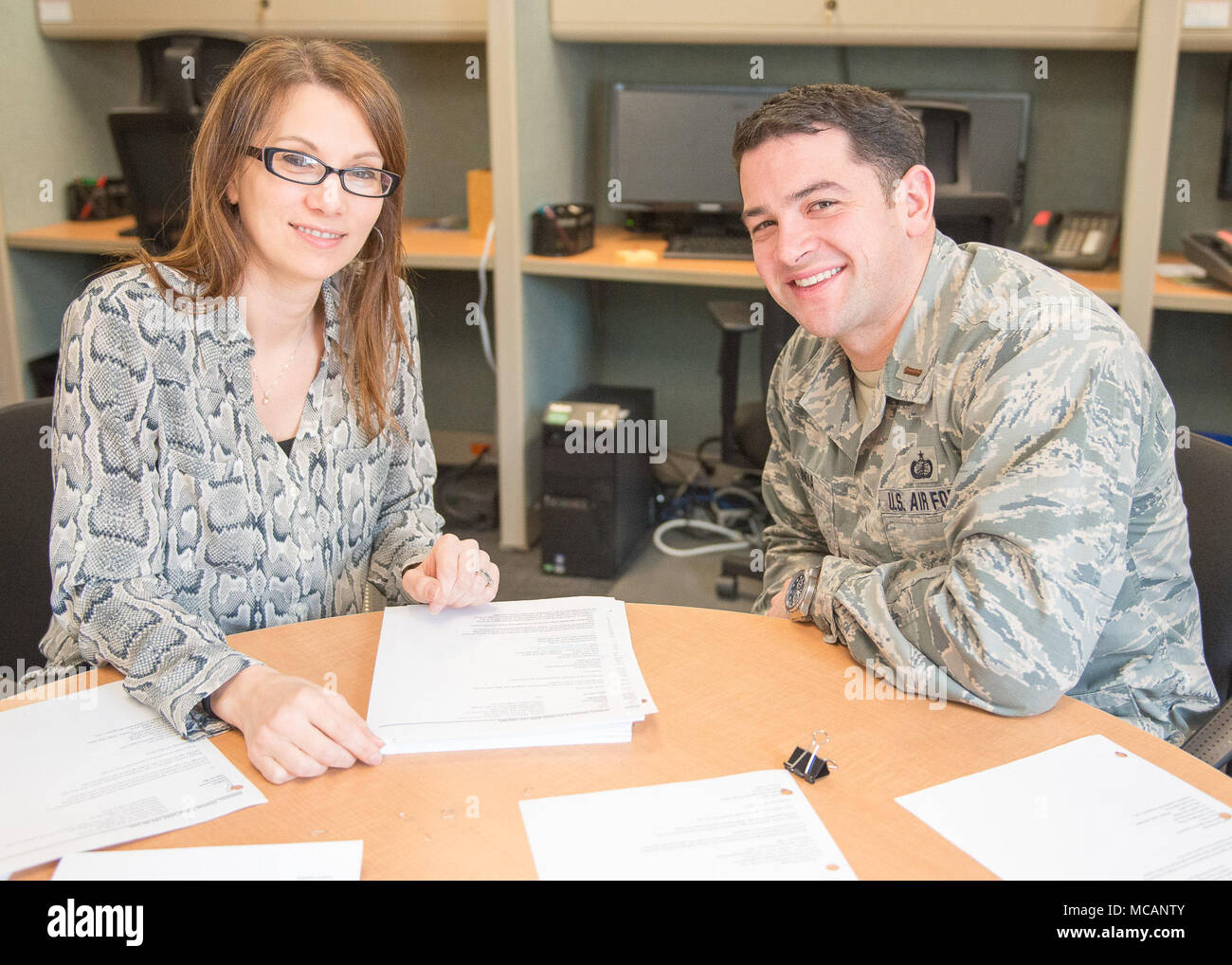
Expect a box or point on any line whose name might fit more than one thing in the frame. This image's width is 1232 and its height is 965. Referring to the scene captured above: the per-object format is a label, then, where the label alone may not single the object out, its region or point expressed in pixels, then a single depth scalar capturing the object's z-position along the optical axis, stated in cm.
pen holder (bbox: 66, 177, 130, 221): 336
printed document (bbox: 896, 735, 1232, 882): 82
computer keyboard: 289
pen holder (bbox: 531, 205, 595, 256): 288
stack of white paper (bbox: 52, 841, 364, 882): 81
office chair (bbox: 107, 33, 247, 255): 278
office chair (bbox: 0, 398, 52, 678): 137
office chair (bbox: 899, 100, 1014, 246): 246
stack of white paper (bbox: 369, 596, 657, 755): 99
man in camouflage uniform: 105
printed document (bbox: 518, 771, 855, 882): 82
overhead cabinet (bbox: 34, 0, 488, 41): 295
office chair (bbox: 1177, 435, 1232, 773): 130
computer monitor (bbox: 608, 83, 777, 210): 308
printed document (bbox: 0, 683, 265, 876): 85
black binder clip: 93
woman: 113
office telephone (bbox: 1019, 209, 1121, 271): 277
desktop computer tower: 289
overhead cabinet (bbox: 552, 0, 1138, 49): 256
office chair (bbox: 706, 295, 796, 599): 258
